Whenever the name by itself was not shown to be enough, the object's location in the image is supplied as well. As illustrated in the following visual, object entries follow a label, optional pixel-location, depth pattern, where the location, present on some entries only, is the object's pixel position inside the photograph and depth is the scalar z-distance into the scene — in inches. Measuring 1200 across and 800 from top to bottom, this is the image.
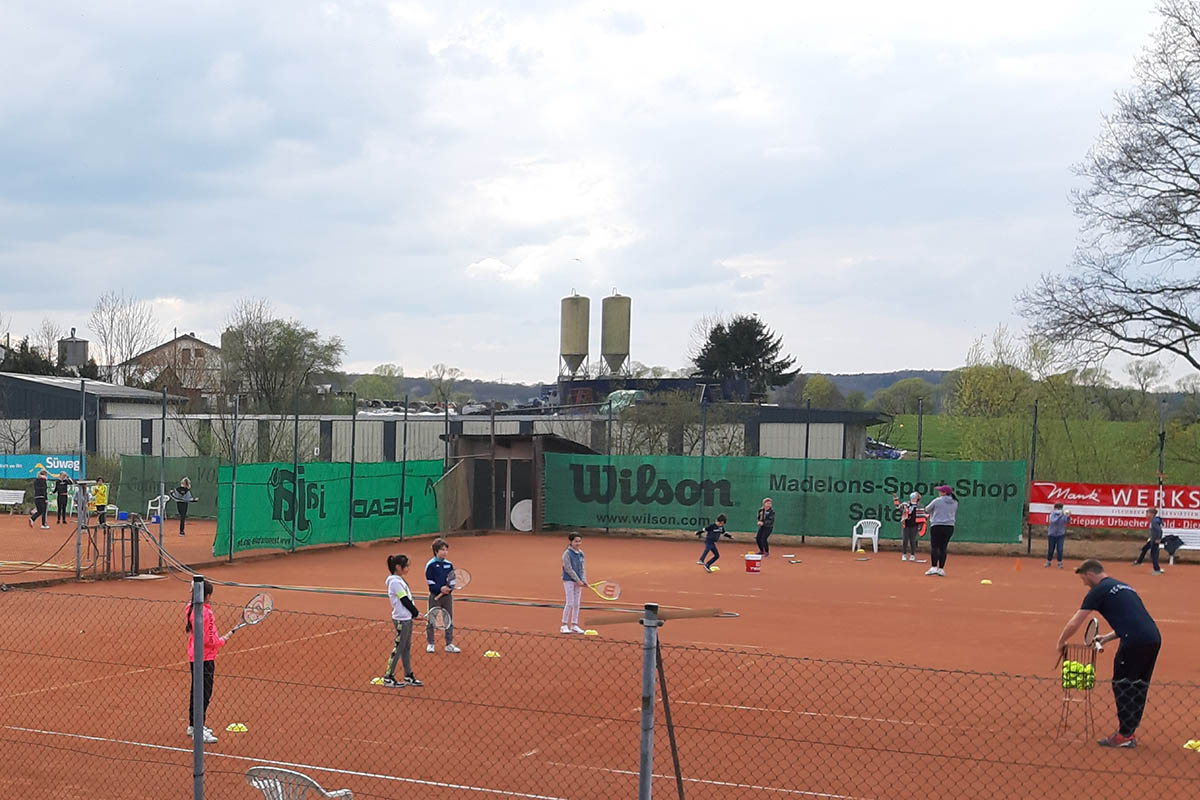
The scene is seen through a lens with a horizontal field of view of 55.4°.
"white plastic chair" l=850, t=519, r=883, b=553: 1180.5
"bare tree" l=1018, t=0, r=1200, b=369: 1259.2
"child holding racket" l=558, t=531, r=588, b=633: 597.6
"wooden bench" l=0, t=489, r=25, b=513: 1497.3
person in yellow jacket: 1190.3
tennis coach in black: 375.2
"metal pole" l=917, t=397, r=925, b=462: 1183.8
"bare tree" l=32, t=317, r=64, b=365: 2829.7
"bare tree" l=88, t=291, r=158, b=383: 2581.2
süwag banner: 1504.7
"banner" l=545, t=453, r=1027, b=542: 1193.4
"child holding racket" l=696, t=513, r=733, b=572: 959.6
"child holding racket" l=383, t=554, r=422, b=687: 456.4
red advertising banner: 1122.0
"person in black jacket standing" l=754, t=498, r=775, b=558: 1038.4
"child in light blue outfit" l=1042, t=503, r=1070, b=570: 1010.1
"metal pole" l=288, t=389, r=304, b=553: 1035.9
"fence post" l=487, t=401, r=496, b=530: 1308.8
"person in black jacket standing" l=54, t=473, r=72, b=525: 1330.0
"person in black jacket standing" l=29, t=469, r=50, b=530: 1269.7
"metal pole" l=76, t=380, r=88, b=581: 754.8
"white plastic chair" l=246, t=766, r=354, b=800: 225.8
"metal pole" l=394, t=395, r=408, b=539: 1179.3
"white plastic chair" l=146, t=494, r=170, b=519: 1241.7
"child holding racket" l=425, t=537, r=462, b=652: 530.0
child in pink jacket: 377.1
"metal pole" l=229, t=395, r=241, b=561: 958.4
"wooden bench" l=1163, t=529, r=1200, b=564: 1109.1
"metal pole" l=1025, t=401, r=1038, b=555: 1139.0
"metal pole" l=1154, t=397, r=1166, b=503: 1128.8
